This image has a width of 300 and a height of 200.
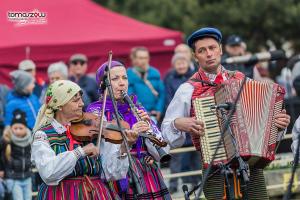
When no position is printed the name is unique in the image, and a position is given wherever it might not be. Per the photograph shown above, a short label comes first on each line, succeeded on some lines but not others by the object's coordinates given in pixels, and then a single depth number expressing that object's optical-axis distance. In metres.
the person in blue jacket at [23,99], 19.25
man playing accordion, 12.99
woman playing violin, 12.39
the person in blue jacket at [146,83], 21.48
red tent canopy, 24.05
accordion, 12.46
